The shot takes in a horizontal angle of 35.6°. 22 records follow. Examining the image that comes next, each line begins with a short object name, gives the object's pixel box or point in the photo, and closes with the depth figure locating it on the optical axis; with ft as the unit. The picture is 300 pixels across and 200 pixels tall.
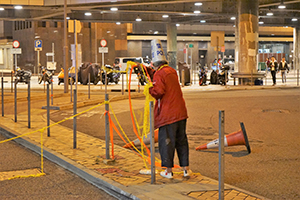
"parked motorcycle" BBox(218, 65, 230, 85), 105.09
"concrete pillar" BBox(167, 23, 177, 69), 159.60
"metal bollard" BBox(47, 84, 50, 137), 33.19
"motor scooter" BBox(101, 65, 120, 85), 110.73
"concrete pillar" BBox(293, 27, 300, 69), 193.77
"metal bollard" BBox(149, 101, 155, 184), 20.04
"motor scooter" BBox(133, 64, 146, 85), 99.20
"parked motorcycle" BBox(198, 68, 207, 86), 104.73
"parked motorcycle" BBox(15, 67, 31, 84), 103.71
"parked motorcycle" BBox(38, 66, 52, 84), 105.25
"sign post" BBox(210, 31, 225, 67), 93.25
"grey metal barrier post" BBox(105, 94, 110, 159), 24.70
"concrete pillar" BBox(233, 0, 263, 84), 101.50
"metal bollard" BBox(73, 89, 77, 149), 29.28
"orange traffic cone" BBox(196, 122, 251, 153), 29.27
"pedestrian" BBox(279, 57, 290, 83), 111.45
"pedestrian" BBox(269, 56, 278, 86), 99.81
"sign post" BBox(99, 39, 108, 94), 116.82
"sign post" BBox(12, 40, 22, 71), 113.76
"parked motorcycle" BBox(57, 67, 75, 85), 107.93
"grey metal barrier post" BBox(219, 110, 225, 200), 16.40
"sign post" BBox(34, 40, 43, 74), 101.97
